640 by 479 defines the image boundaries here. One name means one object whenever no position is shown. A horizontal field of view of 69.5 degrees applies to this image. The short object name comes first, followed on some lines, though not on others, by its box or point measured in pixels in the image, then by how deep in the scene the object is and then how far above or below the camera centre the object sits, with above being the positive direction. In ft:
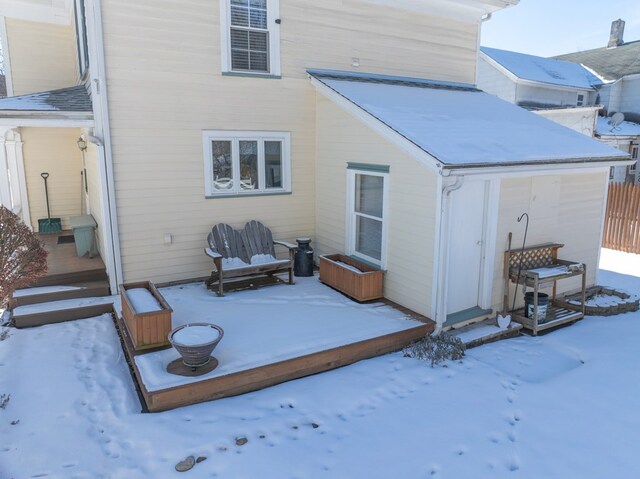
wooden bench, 23.98 -5.42
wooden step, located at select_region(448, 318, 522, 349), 19.99 -7.75
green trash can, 27.96 -5.02
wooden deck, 14.98 -7.68
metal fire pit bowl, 15.33 -6.51
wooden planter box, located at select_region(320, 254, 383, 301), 22.58 -6.15
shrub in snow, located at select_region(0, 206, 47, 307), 18.95 -4.33
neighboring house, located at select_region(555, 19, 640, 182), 65.57 +11.20
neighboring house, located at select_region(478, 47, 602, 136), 63.16 +10.39
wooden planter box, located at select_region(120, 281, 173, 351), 17.27 -6.50
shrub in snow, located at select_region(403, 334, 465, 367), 18.47 -7.81
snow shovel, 34.96 -5.24
